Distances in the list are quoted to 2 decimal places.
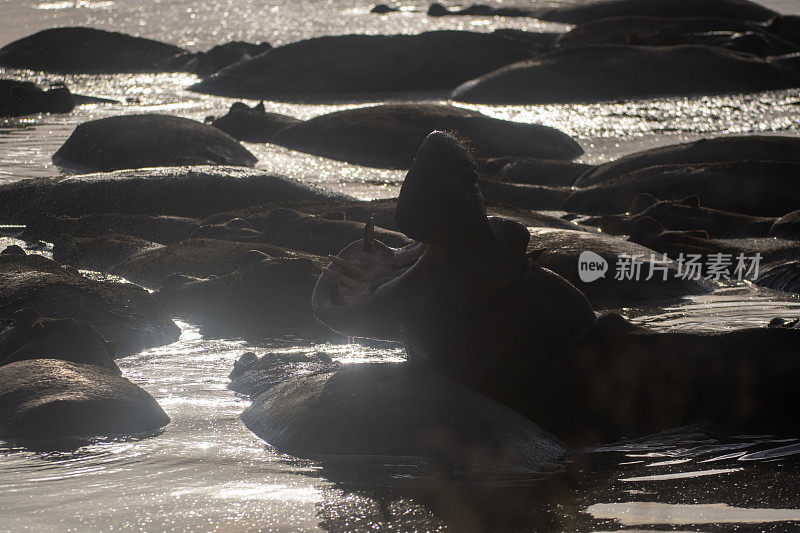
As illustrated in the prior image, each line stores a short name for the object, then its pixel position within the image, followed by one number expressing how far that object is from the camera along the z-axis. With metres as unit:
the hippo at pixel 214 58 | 47.69
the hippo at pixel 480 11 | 71.06
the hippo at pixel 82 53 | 49.69
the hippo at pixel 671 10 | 63.44
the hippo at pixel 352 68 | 42.06
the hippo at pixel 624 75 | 38.53
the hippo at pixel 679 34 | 45.03
